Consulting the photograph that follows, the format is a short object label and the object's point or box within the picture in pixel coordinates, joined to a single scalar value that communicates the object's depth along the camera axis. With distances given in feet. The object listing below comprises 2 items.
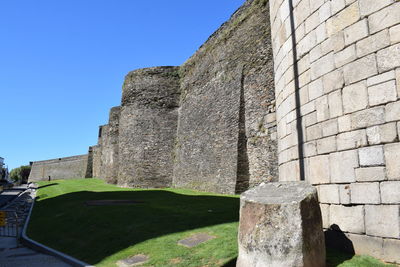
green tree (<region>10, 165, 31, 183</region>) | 287.26
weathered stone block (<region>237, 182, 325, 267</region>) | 13.07
